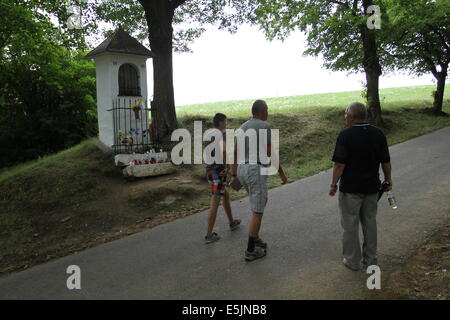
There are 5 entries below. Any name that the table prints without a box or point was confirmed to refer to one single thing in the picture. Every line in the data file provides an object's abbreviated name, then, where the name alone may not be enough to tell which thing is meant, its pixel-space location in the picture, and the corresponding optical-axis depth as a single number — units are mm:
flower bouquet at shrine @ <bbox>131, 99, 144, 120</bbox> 10677
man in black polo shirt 4512
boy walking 5871
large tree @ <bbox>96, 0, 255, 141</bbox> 12000
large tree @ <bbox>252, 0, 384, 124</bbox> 16281
